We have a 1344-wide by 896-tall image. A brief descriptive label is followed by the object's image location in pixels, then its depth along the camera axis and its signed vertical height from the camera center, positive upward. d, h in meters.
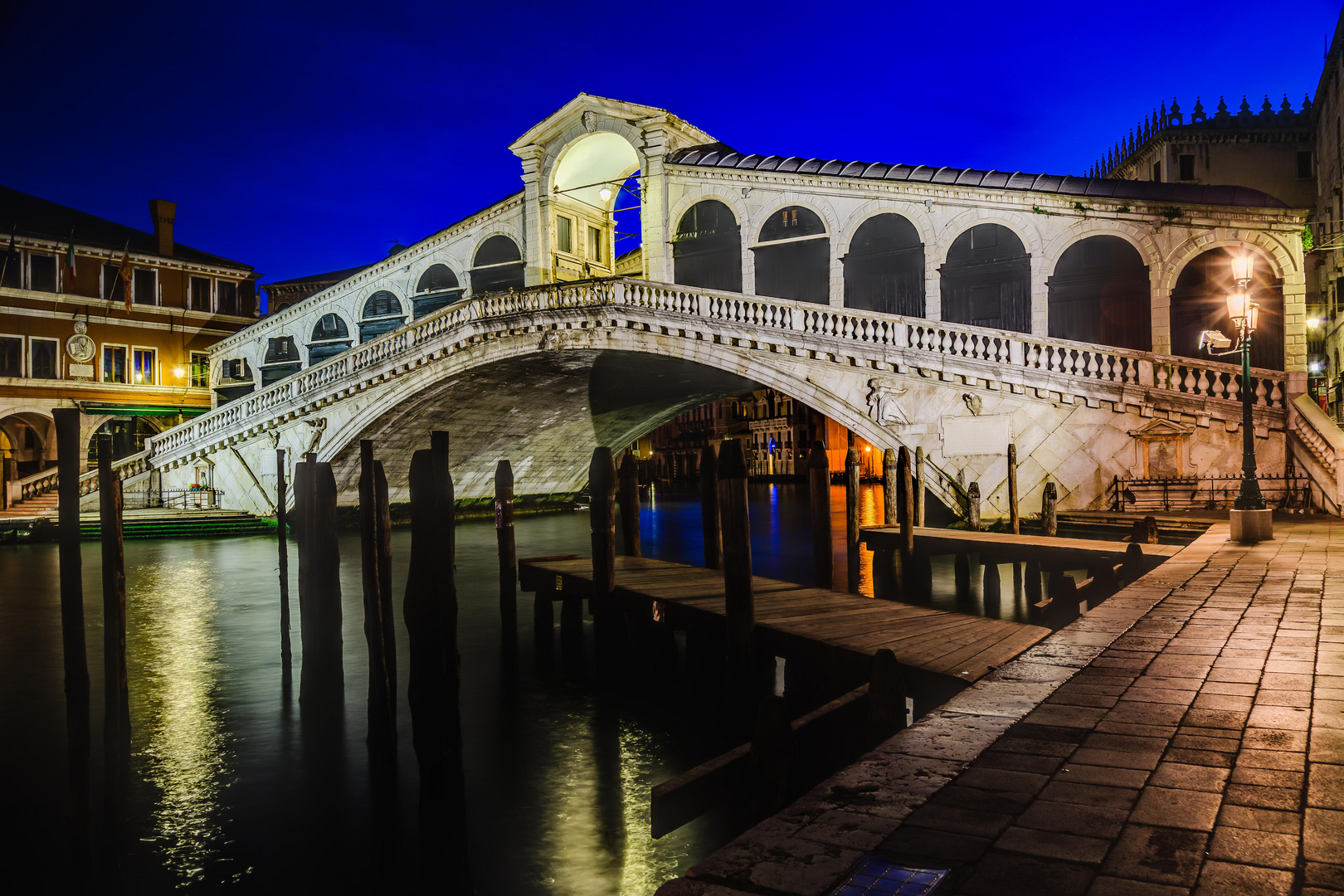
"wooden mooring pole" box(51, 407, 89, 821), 5.71 -0.69
